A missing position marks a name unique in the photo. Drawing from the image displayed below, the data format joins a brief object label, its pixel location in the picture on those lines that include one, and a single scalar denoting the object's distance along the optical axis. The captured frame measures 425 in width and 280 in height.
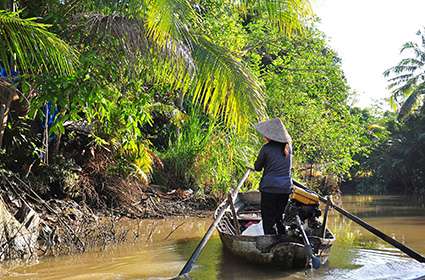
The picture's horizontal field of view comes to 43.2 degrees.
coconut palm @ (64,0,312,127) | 7.11
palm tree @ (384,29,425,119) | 24.23
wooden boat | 6.37
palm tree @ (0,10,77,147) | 5.76
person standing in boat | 6.62
